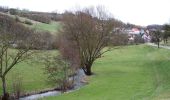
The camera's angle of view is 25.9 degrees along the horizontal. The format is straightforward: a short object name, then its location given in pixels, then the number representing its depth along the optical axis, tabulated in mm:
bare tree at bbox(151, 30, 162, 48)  123456
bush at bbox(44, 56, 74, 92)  46562
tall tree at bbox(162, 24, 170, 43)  115875
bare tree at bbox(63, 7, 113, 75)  63094
